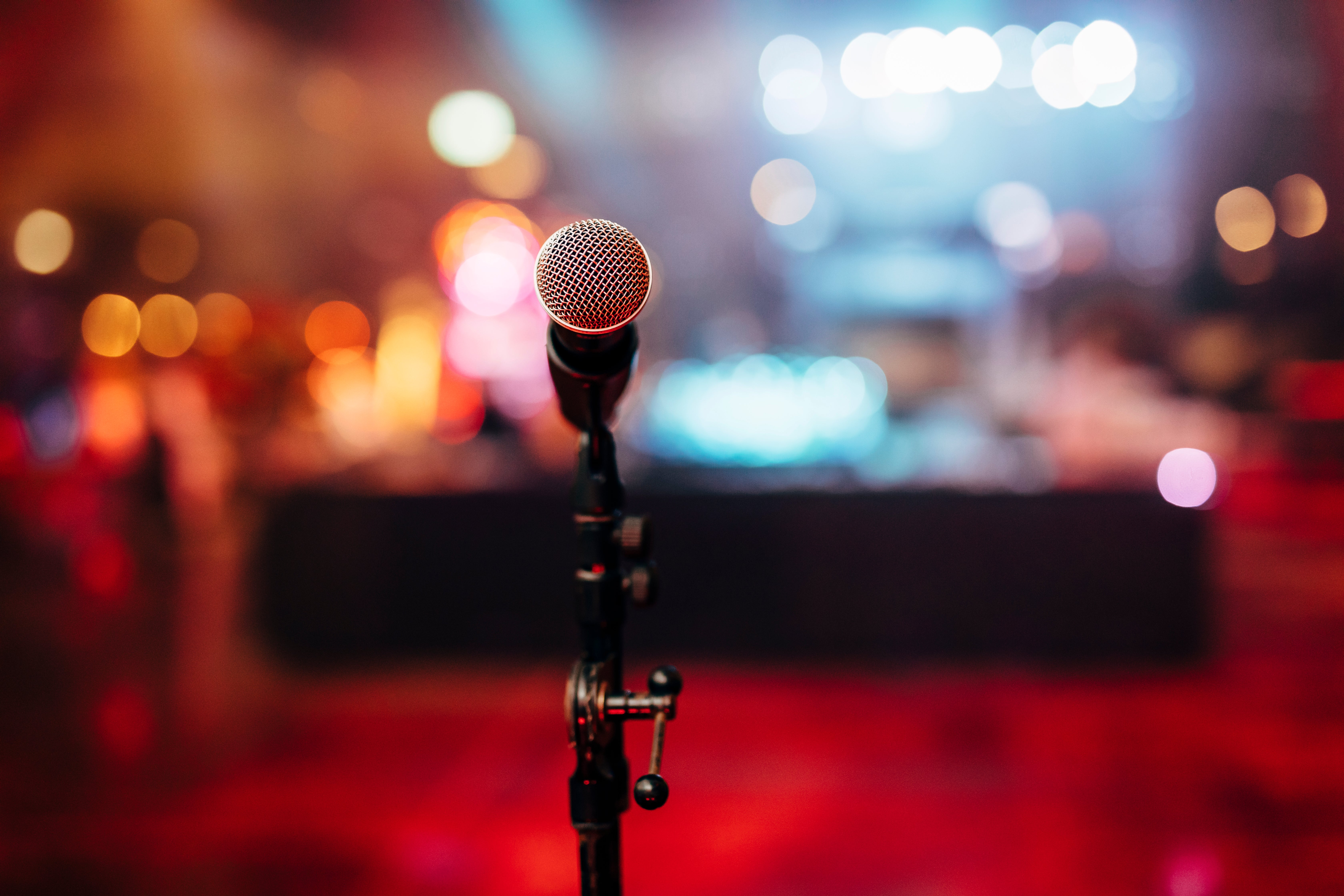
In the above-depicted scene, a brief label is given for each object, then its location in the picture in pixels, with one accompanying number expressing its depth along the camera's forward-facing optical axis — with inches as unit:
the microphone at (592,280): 38.0
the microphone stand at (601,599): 40.2
